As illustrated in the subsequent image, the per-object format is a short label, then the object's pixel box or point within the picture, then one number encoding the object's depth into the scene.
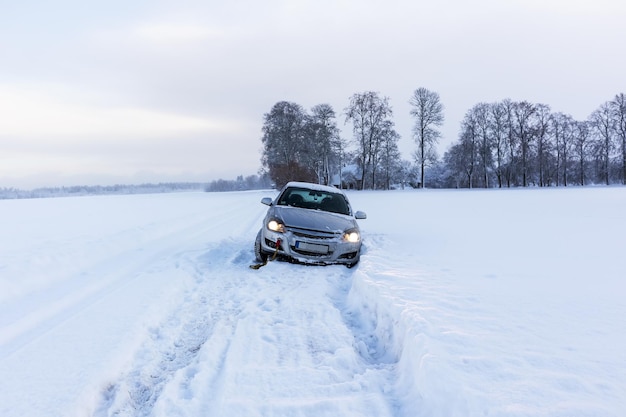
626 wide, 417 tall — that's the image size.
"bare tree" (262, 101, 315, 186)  50.38
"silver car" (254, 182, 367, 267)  6.93
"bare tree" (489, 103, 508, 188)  48.91
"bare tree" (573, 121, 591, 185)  52.19
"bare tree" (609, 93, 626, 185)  48.31
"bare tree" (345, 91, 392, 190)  46.34
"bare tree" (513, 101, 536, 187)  48.75
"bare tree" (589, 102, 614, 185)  49.78
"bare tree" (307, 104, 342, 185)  49.69
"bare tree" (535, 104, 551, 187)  49.28
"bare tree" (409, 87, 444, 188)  45.78
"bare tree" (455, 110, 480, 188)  50.06
